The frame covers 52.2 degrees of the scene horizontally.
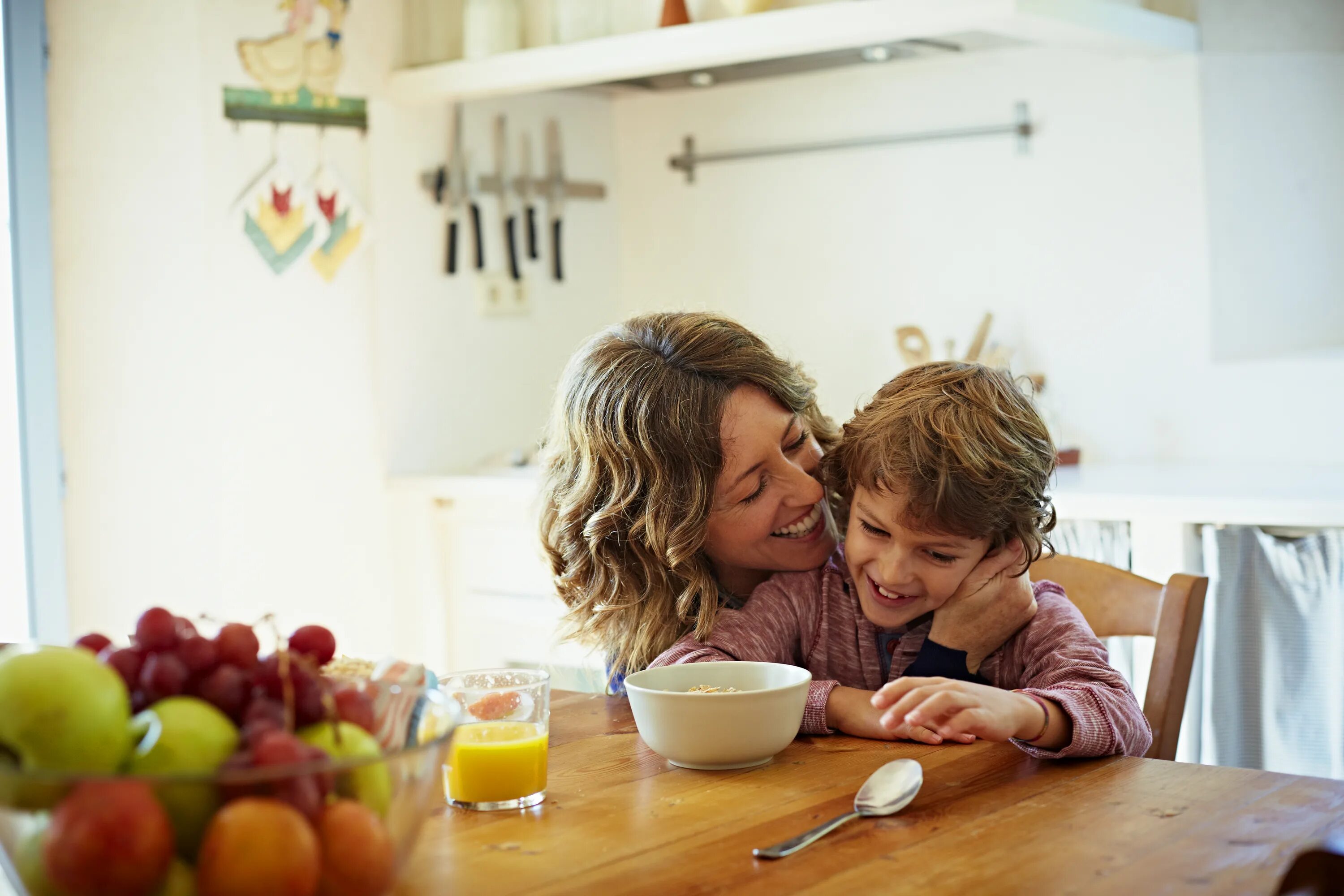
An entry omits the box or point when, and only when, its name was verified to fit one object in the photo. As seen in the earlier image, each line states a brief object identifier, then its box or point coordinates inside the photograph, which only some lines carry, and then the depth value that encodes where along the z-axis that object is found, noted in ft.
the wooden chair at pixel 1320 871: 2.10
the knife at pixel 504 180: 10.26
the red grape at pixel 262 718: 2.18
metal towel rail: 9.21
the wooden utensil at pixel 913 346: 9.55
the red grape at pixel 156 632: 2.43
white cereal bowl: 3.39
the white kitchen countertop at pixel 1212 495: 6.57
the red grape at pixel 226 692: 2.33
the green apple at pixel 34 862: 2.01
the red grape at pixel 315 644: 2.89
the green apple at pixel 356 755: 2.12
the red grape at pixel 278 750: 2.06
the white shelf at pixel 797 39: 7.39
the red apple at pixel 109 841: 1.92
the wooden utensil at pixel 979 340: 9.21
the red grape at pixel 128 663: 2.37
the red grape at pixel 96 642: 2.55
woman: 4.59
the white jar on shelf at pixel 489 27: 9.27
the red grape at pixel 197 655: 2.40
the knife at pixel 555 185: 10.60
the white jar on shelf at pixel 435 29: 9.58
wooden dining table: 2.65
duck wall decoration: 8.77
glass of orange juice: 3.24
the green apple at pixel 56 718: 2.09
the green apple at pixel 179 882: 1.98
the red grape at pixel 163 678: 2.32
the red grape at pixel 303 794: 2.01
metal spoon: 3.03
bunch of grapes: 2.27
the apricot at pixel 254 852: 1.96
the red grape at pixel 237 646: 2.45
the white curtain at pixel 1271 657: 6.57
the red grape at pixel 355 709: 2.39
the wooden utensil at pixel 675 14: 8.50
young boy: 3.93
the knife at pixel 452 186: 9.83
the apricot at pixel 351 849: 2.07
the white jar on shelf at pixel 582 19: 9.01
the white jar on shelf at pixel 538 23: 9.25
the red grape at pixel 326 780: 2.06
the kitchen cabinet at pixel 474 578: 8.98
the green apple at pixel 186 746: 2.00
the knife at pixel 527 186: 10.42
